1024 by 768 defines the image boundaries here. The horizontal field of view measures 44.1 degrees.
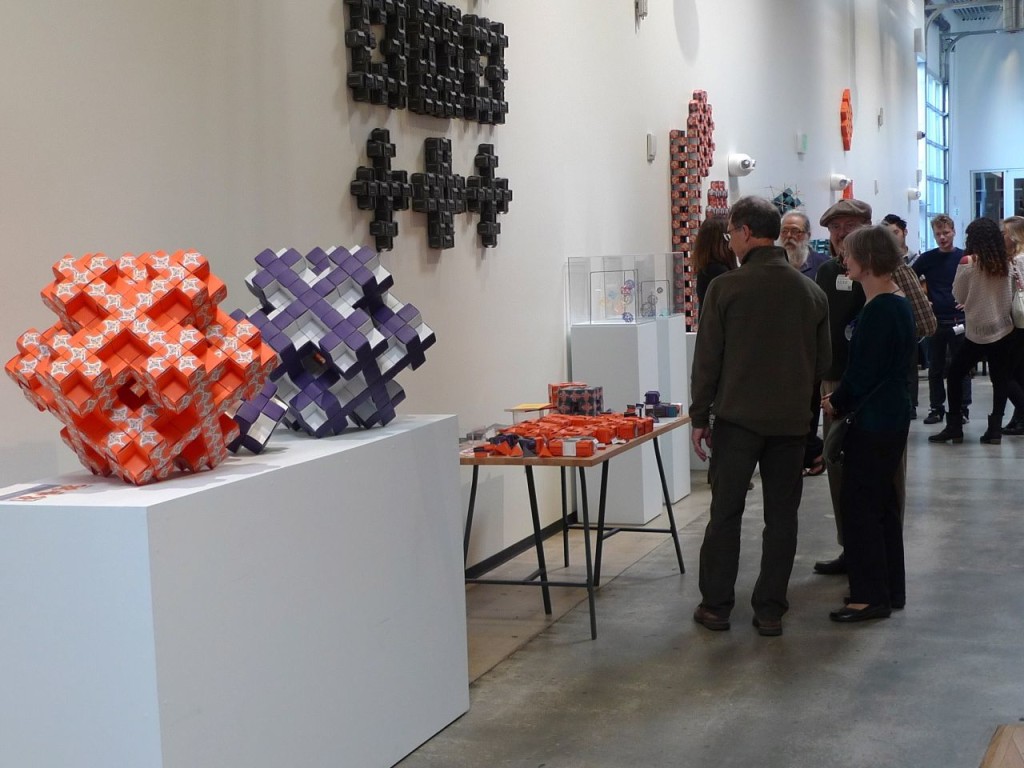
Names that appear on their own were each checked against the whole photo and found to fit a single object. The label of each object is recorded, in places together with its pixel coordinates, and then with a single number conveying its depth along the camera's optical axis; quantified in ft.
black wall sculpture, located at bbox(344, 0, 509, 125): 14.83
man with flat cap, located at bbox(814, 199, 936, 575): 17.48
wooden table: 14.28
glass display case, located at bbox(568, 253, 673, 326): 21.16
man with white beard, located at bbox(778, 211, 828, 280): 21.26
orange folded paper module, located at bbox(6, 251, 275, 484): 8.43
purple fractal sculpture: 10.77
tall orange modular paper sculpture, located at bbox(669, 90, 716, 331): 26.81
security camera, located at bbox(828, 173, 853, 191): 42.65
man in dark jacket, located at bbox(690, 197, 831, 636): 14.08
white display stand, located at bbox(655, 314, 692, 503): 22.38
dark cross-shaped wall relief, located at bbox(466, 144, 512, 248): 17.85
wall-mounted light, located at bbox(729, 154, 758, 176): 30.58
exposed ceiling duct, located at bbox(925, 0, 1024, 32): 62.85
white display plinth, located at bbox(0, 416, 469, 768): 7.82
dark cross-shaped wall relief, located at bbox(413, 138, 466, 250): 16.35
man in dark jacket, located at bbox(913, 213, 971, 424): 32.37
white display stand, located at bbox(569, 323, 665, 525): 20.58
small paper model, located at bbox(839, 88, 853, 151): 45.03
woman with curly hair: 27.58
